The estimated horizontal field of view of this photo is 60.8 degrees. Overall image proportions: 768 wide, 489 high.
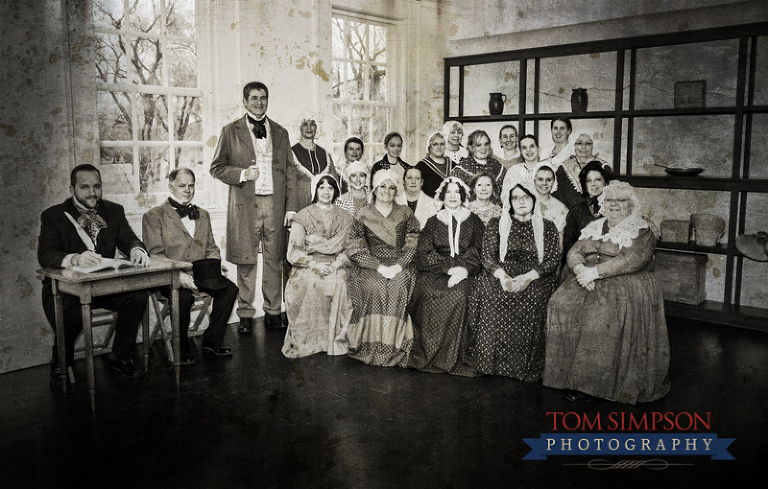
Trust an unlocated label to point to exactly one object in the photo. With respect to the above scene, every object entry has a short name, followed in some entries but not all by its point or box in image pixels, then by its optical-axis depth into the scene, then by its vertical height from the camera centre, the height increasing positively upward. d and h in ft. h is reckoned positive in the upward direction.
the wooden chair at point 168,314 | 14.74 -3.39
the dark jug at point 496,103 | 18.95 +2.15
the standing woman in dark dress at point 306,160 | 17.90 +0.45
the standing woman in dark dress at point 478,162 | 17.19 +0.41
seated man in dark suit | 13.46 -1.49
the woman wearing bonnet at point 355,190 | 17.08 -0.35
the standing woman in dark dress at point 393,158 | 18.31 +0.53
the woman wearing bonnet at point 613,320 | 12.30 -2.69
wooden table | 12.09 -2.10
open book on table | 12.63 -1.77
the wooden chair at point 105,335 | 14.69 -3.57
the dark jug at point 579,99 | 18.06 +2.17
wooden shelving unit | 16.49 +1.72
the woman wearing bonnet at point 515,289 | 13.52 -2.32
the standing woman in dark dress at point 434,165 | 17.57 +0.33
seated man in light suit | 15.16 -1.62
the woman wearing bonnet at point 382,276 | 14.73 -2.27
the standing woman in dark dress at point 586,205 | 14.56 -0.61
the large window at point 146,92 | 14.53 +1.93
